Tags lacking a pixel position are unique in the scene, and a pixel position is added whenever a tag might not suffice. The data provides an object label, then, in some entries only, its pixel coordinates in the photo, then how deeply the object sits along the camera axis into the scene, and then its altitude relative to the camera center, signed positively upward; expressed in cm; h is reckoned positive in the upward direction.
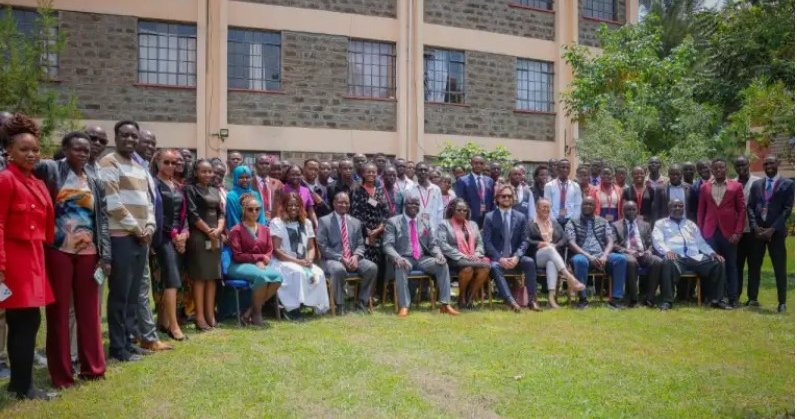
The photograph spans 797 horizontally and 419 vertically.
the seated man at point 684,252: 1113 -57
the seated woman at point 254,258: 877 -52
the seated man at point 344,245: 998 -43
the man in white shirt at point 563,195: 1200 +28
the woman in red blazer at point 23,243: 524 -21
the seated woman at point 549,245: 1085 -47
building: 1689 +342
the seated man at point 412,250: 1010 -51
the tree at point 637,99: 1700 +278
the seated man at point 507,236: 1078 -33
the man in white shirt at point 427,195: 1145 +27
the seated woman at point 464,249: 1048 -50
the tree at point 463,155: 1911 +146
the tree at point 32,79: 1330 +233
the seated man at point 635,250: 1104 -55
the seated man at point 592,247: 1102 -50
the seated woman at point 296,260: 929 -58
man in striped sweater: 650 -9
